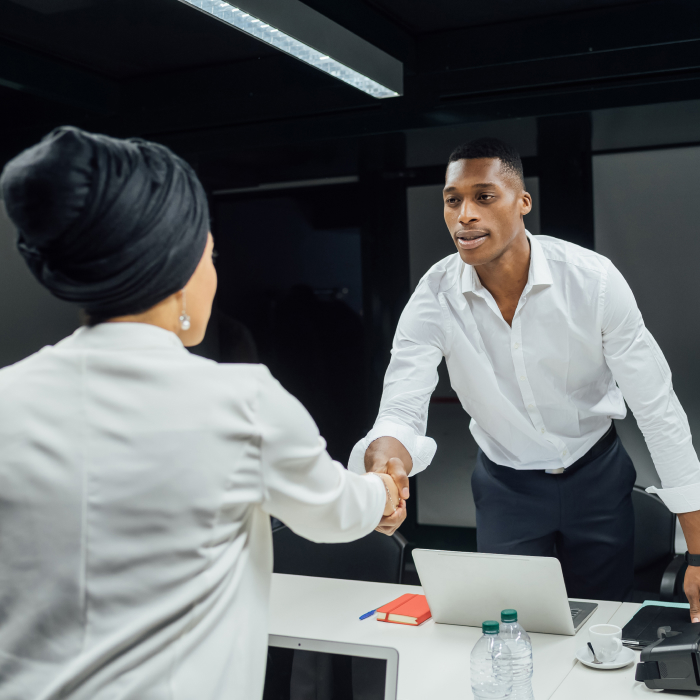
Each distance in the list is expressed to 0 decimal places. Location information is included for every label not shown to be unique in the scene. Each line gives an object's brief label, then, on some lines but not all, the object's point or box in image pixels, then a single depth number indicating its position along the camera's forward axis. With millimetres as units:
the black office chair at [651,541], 2793
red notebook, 1939
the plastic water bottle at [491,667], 1464
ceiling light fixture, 2506
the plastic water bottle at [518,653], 1476
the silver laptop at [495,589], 1715
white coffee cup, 1619
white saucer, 1601
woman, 908
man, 2357
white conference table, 1557
